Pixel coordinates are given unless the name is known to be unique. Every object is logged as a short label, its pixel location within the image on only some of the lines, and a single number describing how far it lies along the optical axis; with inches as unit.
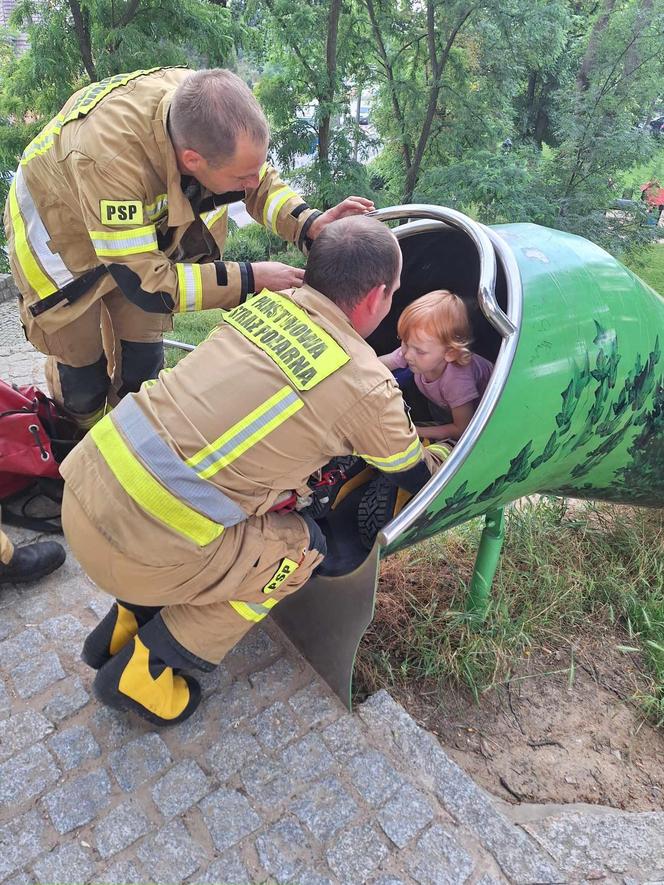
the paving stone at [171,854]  67.2
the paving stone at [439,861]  68.3
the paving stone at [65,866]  65.9
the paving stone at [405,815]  71.6
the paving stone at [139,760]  75.2
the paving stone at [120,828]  69.0
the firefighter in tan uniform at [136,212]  80.3
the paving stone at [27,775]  72.7
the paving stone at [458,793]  70.2
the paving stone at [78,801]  70.7
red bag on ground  109.0
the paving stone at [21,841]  66.6
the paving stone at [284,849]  68.0
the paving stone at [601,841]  74.7
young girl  92.3
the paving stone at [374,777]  75.2
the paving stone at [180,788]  72.8
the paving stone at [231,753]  77.0
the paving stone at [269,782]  74.2
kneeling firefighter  65.6
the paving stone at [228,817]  70.5
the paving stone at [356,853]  68.2
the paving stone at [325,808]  71.9
